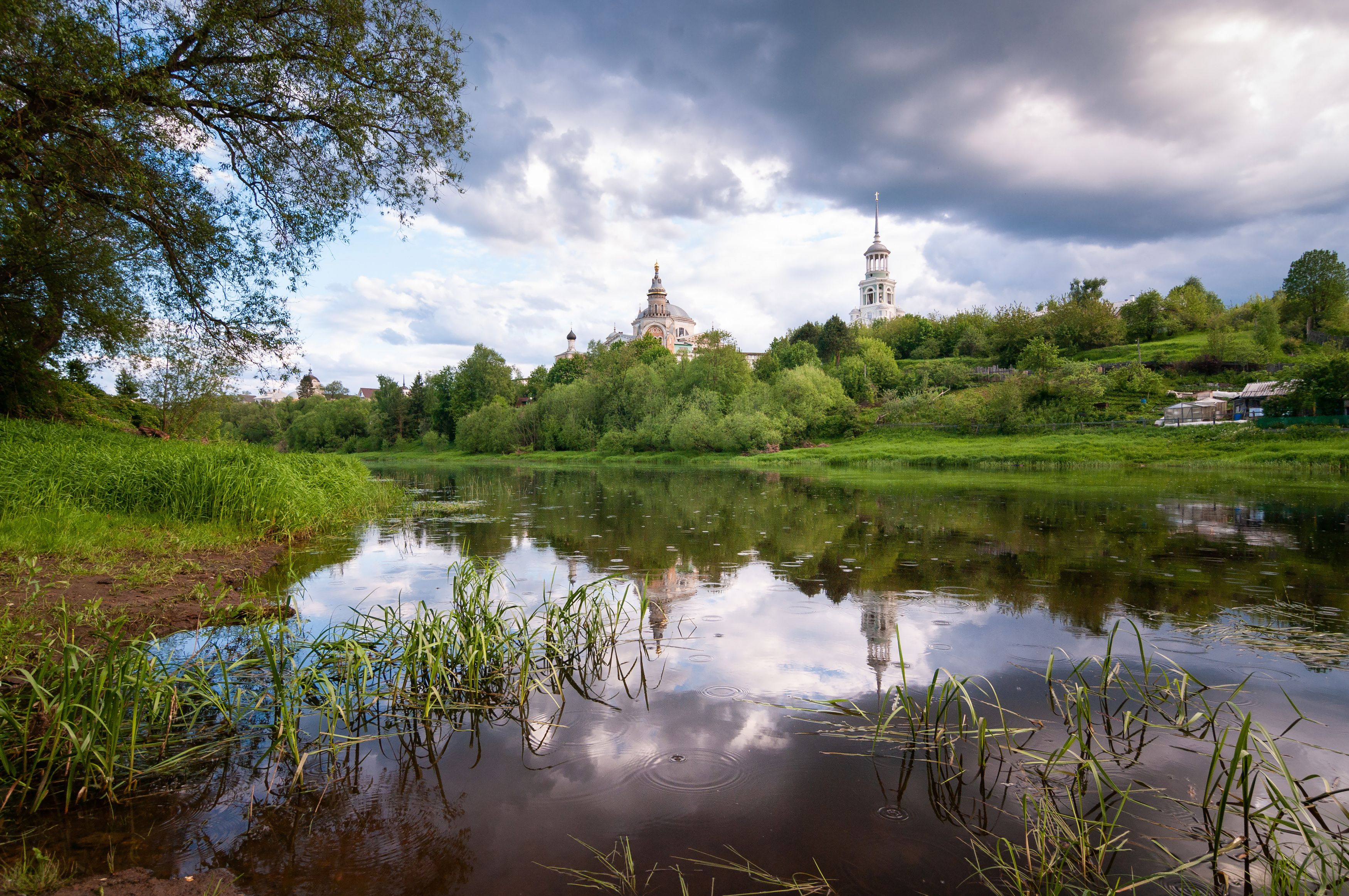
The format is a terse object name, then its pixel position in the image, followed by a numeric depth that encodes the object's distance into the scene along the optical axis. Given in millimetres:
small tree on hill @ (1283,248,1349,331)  65625
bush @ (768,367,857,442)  55844
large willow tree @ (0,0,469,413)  9500
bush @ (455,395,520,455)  70625
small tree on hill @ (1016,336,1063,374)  54469
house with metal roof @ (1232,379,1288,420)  46312
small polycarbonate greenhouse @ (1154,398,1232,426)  45500
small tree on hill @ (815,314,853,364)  78875
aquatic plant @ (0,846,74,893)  2617
